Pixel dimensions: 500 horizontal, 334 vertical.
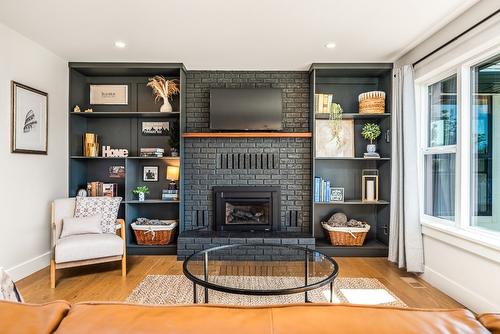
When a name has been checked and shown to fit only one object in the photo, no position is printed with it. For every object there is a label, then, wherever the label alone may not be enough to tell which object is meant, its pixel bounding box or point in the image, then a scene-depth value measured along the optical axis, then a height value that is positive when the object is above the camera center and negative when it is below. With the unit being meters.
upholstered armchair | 2.86 -0.73
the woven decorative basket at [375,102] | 3.90 +0.85
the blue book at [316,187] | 3.99 -0.22
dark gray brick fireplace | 4.14 -0.02
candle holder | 4.07 -0.20
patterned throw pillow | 3.36 -0.44
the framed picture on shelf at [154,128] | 4.21 +0.55
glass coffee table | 1.84 -0.72
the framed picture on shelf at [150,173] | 4.22 -0.06
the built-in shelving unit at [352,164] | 4.12 +0.08
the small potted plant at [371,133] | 4.04 +0.48
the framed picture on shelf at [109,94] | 4.19 +1.00
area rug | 2.56 -1.09
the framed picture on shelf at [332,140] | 4.16 +0.40
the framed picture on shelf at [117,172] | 4.17 -0.04
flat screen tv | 4.00 +0.77
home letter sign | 4.05 +0.22
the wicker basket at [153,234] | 3.88 -0.81
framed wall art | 3.01 +0.50
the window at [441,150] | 2.95 +0.20
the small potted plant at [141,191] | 4.05 -0.29
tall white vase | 3.97 +0.79
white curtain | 3.23 -0.15
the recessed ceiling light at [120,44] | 3.24 +1.31
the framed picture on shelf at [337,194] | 4.10 -0.32
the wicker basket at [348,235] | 3.86 -0.81
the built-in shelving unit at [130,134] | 4.06 +0.47
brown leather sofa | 0.62 -0.31
